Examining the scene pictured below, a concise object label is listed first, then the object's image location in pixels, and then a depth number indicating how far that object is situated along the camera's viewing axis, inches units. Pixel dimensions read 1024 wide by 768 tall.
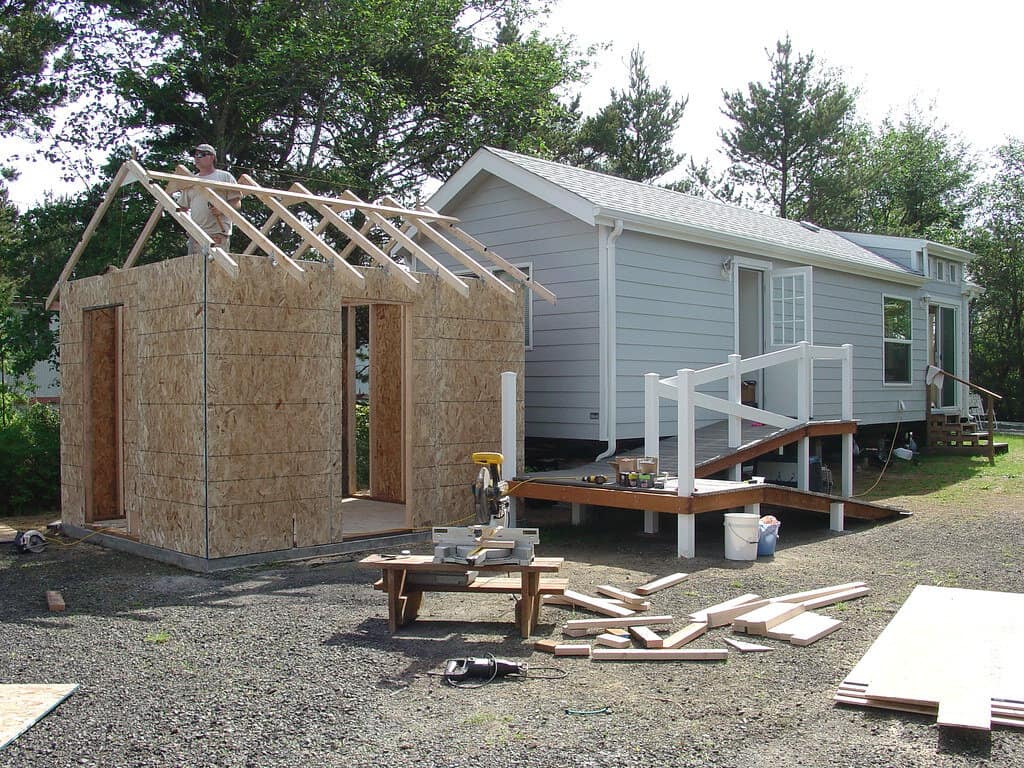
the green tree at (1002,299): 1280.8
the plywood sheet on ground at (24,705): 171.8
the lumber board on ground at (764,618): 238.5
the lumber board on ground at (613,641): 227.8
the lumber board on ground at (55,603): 274.5
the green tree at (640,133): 1227.9
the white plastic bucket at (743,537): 341.4
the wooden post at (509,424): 384.5
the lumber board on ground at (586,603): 257.3
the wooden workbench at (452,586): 238.2
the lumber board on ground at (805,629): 231.1
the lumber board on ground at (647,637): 224.2
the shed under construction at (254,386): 326.3
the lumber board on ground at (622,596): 265.1
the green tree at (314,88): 709.3
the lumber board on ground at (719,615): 247.6
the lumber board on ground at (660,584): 283.0
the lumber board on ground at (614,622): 239.9
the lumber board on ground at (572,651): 222.8
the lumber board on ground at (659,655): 218.4
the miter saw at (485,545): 239.0
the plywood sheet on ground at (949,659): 176.9
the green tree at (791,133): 1327.5
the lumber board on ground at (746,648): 225.1
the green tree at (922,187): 1504.7
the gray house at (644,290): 446.9
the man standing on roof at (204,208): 359.9
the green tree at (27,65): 692.7
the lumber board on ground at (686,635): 226.3
